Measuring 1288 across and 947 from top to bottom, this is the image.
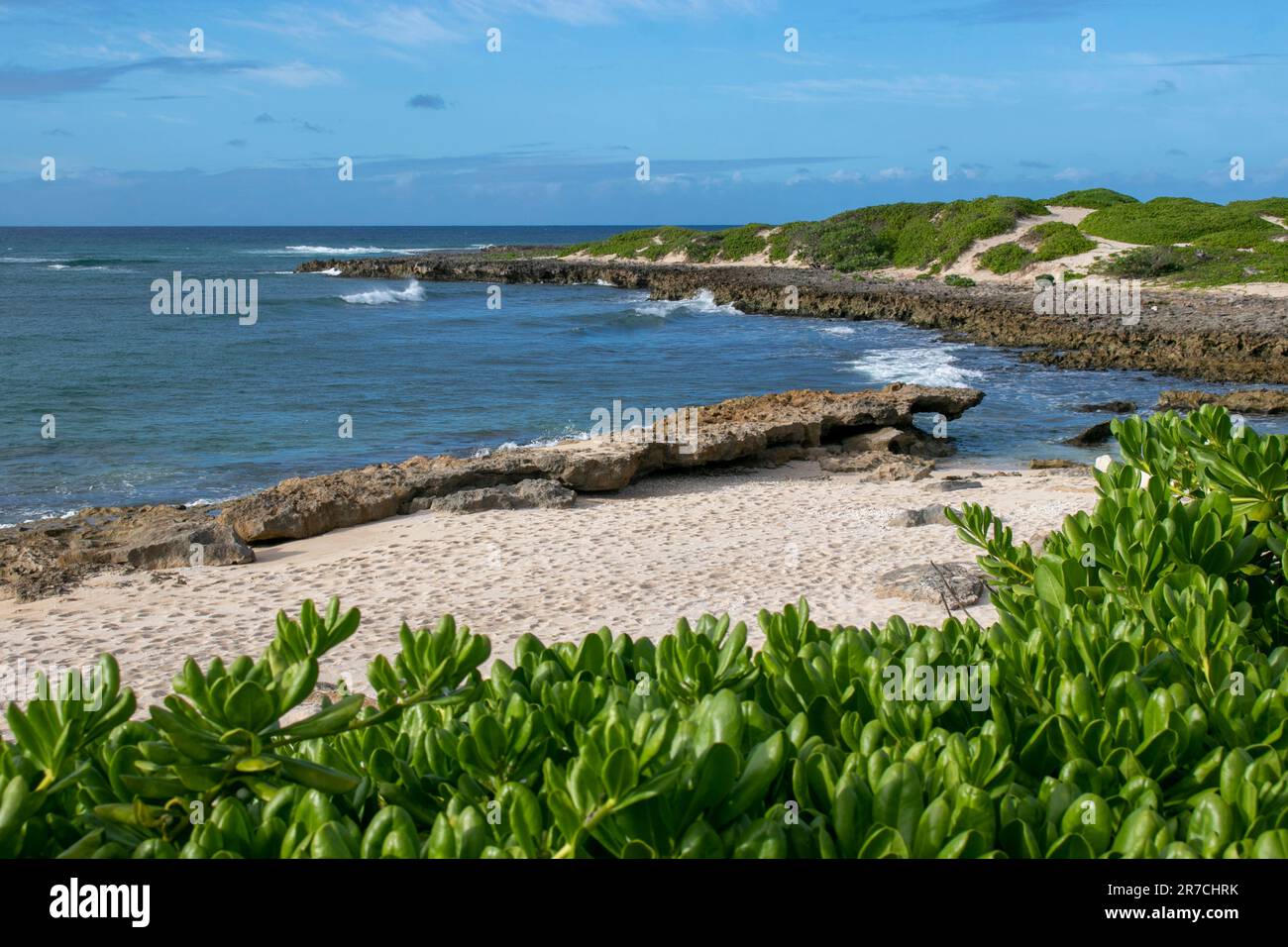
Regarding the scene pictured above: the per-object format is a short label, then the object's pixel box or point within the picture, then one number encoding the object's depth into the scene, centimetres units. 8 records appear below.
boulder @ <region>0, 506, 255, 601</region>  1046
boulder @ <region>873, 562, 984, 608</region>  898
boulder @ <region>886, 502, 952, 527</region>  1195
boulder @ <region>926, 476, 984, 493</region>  1441
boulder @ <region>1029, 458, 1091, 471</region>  1686
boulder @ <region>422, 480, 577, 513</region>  1305
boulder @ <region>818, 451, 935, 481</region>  1546
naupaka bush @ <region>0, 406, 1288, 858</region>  161
